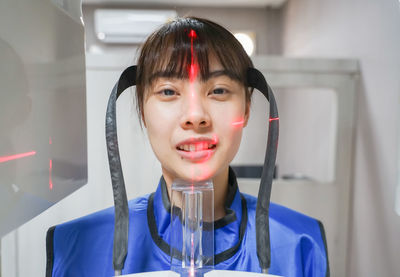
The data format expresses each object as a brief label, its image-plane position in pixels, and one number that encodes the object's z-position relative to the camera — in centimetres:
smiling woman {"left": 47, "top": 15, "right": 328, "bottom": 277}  37
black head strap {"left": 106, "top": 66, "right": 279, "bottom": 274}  35
